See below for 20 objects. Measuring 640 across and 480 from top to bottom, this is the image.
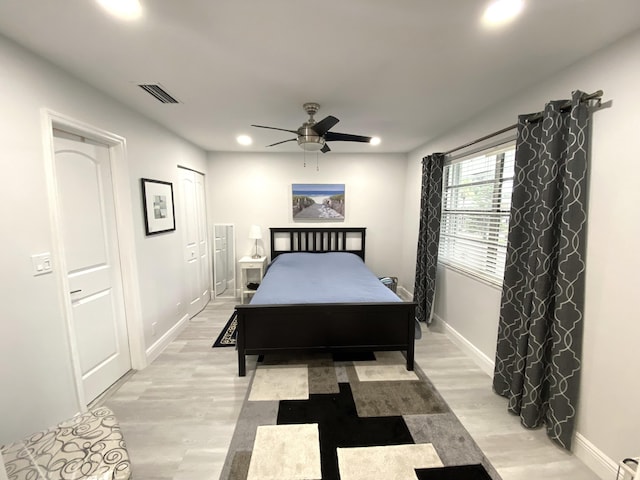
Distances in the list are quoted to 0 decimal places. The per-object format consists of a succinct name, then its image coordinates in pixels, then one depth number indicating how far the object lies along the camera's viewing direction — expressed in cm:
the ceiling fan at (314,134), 226
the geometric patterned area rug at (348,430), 156
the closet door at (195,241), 361
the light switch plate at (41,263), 158
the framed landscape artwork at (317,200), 450
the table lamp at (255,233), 432
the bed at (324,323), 242
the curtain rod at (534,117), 151
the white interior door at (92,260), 192
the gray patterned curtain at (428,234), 328
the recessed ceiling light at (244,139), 341
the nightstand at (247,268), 419
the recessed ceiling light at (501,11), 118
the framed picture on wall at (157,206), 264
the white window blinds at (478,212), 240
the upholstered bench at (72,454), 111
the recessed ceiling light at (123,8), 117
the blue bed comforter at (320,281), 259
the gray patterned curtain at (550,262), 159
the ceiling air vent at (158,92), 200
